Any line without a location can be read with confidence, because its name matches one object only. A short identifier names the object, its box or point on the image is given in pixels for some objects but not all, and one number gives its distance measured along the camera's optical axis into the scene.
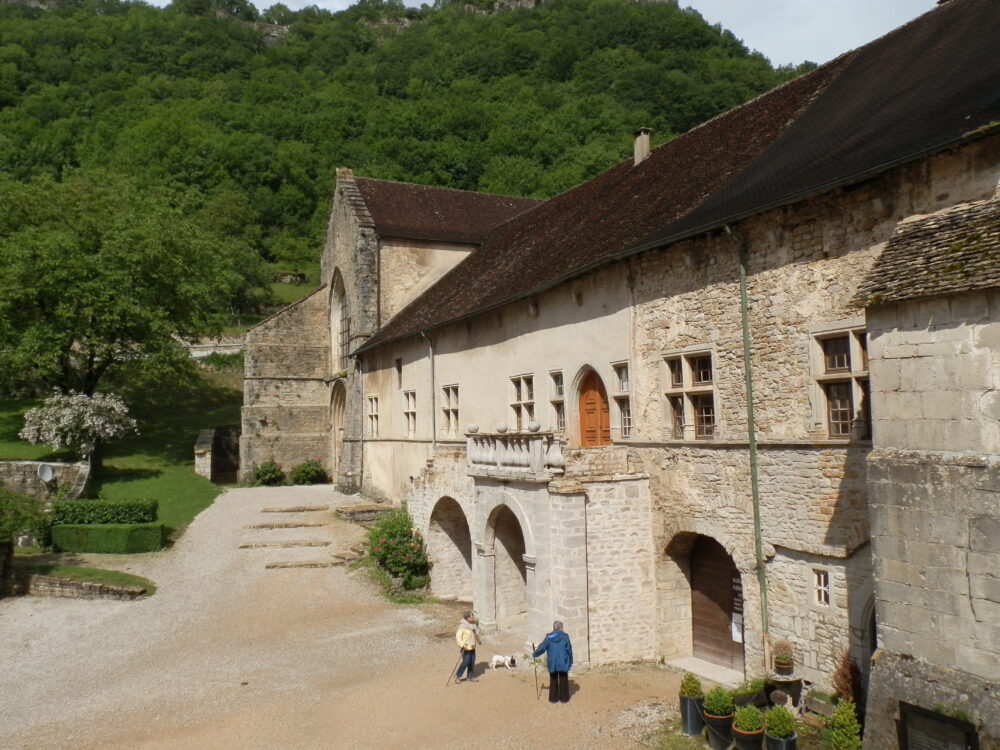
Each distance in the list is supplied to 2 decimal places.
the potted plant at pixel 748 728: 8.88
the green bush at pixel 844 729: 8.23
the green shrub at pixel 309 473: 33.34
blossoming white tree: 25.70
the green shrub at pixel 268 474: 32.59
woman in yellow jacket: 12.23
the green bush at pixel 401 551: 18.20
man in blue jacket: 11.11
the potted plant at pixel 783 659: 10.31
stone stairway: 20.34
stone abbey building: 7.48
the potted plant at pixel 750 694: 9.92
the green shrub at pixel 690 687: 9.94
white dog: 12.94
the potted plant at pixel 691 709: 9.88
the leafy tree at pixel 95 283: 26.64
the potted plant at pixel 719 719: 9.33
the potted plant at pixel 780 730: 8.63
